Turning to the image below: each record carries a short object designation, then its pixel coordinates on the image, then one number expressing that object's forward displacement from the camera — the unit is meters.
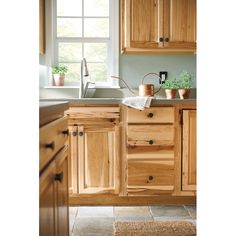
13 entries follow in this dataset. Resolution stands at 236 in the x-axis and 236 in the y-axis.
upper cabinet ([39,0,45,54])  4.15
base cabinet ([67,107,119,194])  3.62
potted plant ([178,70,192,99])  4.12
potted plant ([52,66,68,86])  4.31
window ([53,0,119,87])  4.42
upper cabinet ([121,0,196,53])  4.00
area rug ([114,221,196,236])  2.96
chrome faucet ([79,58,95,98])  4.01
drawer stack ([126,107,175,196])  3.65
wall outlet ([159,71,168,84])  4.36
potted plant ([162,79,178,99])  4.13
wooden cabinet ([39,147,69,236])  1.30
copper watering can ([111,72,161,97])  4.12
